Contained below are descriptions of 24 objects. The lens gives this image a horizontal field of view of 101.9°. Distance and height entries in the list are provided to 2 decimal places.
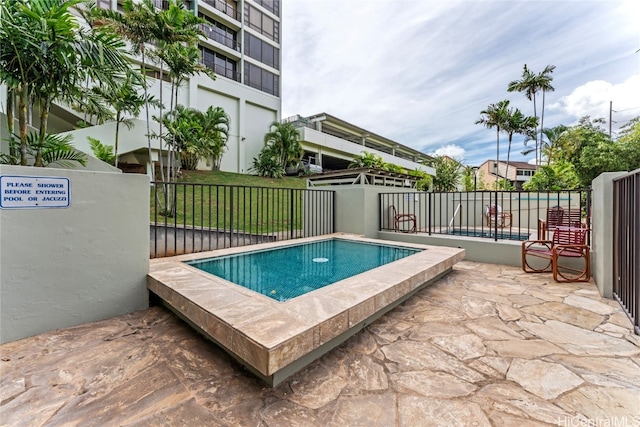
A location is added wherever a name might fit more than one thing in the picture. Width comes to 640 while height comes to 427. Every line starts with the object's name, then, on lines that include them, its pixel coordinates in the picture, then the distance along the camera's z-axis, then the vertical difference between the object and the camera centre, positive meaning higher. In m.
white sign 2.24 +0.17
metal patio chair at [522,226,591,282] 4.04 -0.67
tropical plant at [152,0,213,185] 7.13 +5.02
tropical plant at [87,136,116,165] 9.48 +2.28
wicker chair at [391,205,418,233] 7.28 -0.22
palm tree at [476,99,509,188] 19.41 +7.50
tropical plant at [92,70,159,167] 3.54 +3.30
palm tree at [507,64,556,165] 20.32 +10.55
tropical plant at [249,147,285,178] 18.33 +3.40
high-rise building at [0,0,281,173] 17.12 +10.54
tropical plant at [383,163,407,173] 13.36 +2.49
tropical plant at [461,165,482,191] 22.01 +3.31
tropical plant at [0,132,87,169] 2.95 +0.74
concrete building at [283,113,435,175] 20.39 +6.00
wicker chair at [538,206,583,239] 5.33 -0.12
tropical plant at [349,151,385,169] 15.54 +3.14
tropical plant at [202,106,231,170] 13.94 +4.64
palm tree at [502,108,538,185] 19.44 +6.90
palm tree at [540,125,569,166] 23.88 +7.01
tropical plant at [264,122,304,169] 18.27 +4.92
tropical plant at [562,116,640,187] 16.70 +4.30
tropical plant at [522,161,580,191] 14.85 +2.14
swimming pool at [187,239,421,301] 3.10 -0.82
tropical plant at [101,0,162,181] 6.86 +5.10
